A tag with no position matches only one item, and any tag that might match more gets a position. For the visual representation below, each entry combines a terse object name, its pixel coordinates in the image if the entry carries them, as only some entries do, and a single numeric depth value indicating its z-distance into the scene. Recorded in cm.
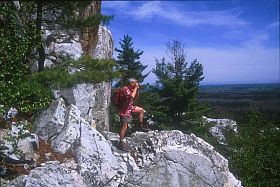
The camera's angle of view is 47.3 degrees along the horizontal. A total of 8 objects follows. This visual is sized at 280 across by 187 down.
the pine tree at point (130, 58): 2573
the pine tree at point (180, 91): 2386
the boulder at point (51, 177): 717
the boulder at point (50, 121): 897
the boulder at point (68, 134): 854
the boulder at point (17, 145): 775
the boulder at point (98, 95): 1322
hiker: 985
